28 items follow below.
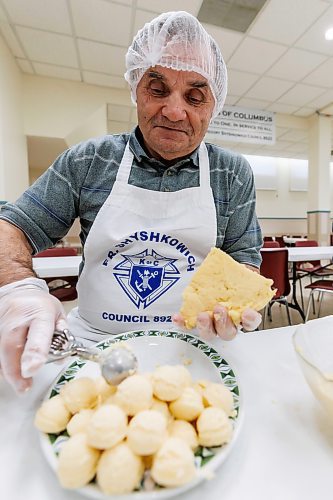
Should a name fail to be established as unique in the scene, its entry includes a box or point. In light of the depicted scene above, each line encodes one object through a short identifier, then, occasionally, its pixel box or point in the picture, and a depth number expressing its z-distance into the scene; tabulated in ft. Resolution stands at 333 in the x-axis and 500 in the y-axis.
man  2.93
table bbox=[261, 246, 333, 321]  8.67
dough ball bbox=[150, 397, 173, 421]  1.22
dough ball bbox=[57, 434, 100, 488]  0.98
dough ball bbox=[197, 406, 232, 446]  1.13
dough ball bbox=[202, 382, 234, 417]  1.28
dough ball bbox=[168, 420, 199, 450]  1.11
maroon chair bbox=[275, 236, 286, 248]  20.09
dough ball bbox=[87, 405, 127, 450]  1.01
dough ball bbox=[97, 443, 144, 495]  0.95
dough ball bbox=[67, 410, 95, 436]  1.15
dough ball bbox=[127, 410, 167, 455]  1.01
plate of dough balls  0.98
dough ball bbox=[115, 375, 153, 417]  1.16
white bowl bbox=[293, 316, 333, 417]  1.33
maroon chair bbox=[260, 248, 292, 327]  7.52
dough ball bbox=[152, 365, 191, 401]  1.24
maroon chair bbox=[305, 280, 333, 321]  7.95
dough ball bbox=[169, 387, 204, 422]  1.21
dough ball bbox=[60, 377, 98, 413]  1.26
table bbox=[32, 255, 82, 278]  5.81
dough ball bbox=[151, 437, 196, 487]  0.97
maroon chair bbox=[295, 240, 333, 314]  11.18
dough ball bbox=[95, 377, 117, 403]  1.33
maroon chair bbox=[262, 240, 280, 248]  12.87
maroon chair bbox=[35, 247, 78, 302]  7.24
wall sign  15.62
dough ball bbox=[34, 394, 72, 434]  1.20
